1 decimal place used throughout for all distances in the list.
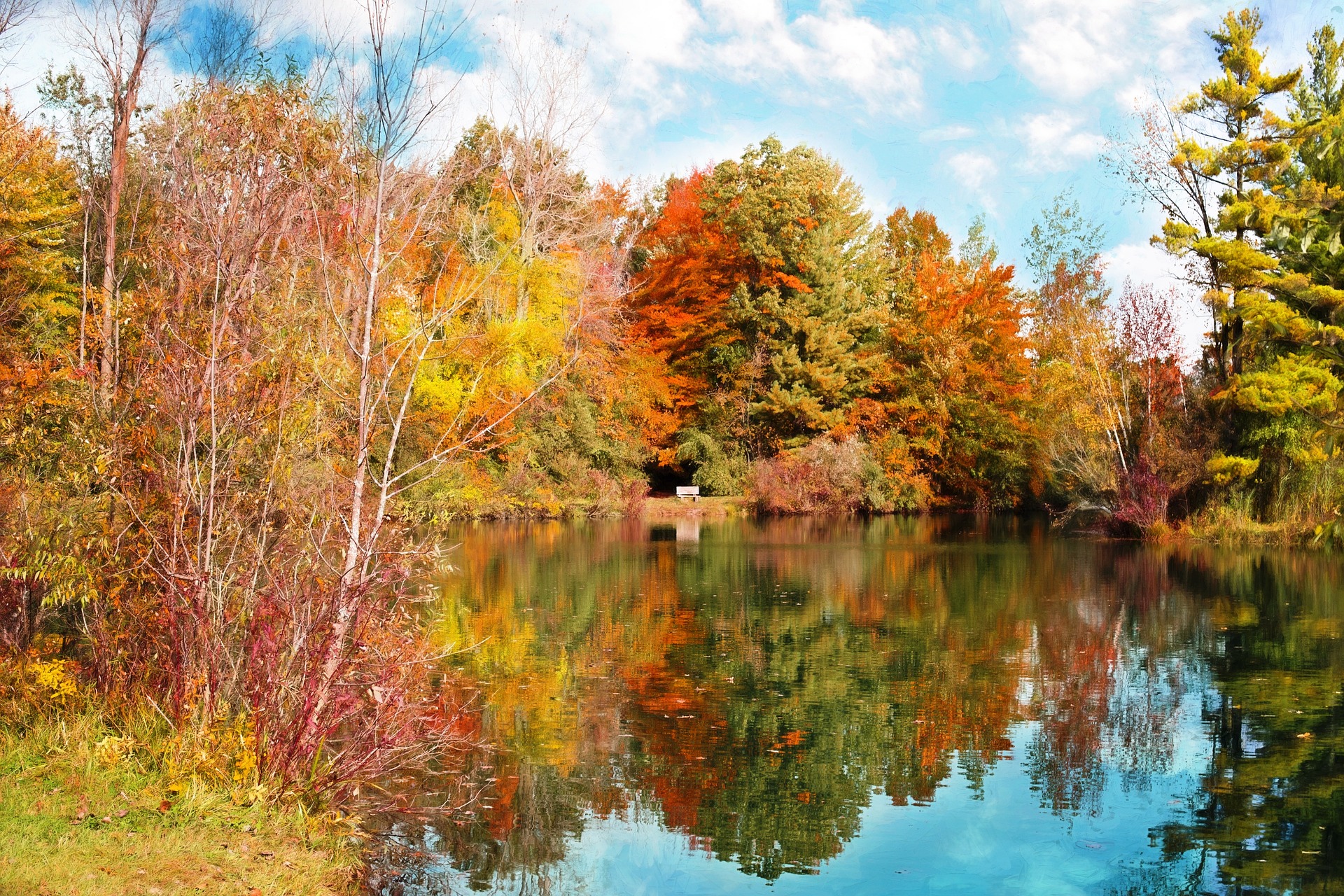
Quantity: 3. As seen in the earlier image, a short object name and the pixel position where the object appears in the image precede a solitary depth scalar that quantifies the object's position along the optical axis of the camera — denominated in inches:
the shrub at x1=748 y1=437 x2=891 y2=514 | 1611.7
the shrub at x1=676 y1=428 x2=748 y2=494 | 1699.1
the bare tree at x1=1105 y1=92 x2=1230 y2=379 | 1125.7
